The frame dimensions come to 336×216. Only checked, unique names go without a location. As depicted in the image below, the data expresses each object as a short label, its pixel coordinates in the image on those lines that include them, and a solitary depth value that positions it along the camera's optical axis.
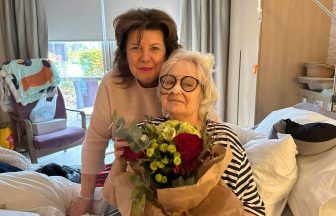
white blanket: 1.18
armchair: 2.93
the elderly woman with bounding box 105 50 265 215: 0.93
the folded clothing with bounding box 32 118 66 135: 3.04
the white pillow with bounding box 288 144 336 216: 0.96
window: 3.89
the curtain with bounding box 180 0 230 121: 3.22
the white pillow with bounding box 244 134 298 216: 1.10
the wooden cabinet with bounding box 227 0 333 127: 2.09
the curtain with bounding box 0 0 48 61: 3.42
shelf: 1.81
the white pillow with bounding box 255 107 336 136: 1.37
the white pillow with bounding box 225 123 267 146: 1.49
